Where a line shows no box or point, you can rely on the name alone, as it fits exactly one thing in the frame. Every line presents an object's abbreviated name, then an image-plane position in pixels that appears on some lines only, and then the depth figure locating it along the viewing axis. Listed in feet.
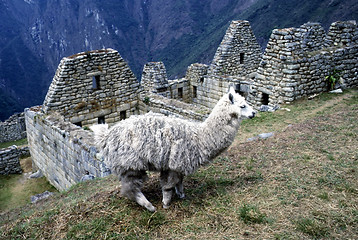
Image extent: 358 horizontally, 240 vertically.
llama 16.14
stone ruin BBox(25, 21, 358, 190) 36.04
